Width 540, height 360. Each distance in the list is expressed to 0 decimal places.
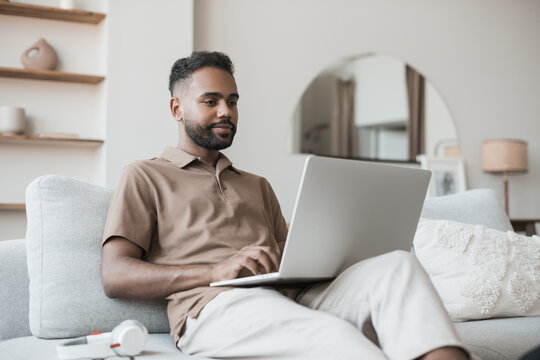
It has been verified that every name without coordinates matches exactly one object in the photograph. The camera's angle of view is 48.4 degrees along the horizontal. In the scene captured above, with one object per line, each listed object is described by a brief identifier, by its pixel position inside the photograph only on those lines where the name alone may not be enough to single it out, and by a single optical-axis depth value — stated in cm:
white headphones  128
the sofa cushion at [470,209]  238
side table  376
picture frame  456
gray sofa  155
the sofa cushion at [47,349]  138
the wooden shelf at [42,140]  340
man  120
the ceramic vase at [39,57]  351
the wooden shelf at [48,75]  345
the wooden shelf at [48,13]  347
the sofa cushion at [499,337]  173
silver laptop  130
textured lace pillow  197
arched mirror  424
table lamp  465
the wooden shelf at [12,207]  339
